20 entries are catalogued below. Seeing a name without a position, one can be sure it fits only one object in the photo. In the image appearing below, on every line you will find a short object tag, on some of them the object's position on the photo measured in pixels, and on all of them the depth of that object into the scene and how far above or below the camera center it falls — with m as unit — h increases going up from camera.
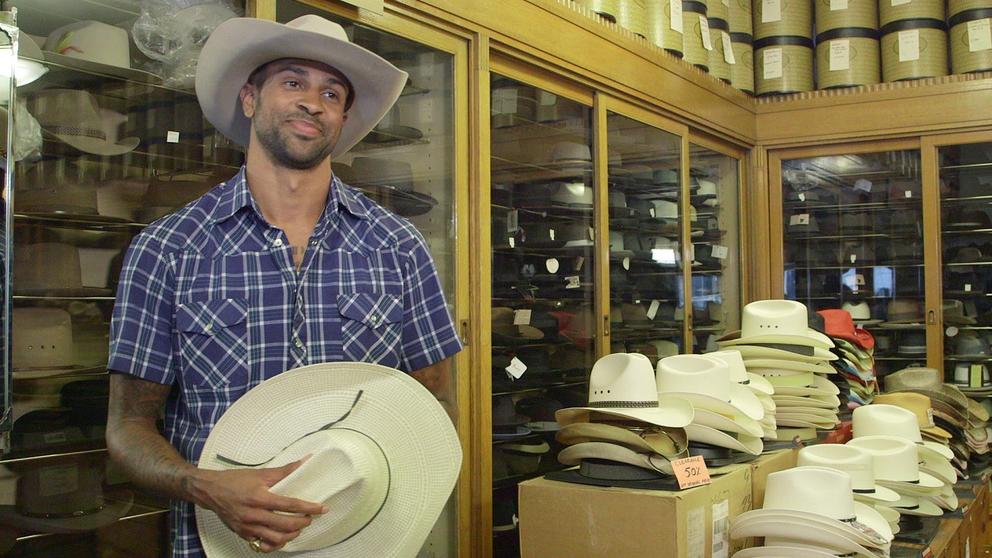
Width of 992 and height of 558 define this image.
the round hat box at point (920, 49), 5.86 +1.57
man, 1.73 +0.06
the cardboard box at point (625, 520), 2.36 -0.59
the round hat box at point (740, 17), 6.10 +1.86
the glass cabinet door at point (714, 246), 5.71 +0.34
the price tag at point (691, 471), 2.42 -0.46
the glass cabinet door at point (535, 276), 3.81 +0.11
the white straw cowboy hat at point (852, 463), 2.87 -0.51
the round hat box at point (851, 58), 6.02 +1.56
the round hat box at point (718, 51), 5.71 +1.53
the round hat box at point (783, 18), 6.14 +1.86
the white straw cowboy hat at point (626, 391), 2.69 -0.27
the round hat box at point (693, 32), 5.33 +1.54
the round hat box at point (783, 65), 6.17 +1.55
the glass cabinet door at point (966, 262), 5.95 +0.21
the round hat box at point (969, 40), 5.73 +1.60
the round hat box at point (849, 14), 6.01 +1.84
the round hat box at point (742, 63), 6.08 +1.55
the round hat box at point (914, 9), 5.87 +1.82
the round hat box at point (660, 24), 4.96 +1.47
